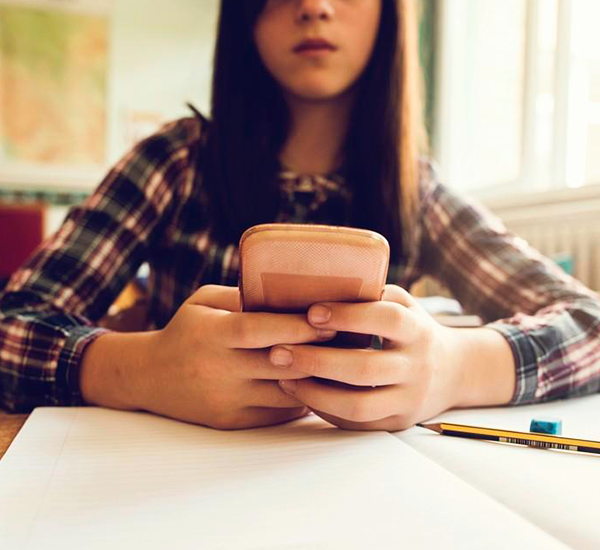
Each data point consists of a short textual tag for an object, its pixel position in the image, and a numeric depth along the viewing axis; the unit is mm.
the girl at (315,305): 413
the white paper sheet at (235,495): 250
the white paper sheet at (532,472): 273
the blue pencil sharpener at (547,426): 415
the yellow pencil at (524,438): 386
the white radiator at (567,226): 1296
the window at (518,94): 1644
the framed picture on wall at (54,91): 2729
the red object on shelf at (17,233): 2590
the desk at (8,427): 394
